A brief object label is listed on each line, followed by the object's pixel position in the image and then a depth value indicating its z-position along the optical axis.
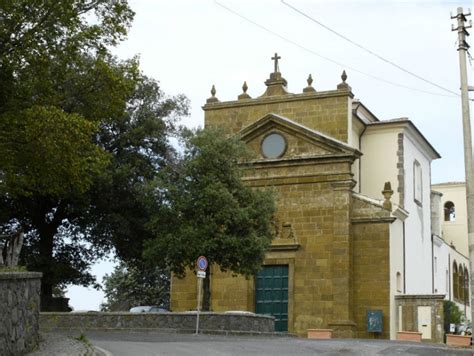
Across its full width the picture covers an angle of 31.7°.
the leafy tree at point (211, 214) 27.22
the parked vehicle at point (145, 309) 36.59
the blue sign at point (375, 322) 33.12
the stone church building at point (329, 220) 33.72
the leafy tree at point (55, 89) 17.23
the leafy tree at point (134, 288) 56.72
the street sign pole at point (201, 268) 24.52
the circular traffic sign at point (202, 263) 24.89
